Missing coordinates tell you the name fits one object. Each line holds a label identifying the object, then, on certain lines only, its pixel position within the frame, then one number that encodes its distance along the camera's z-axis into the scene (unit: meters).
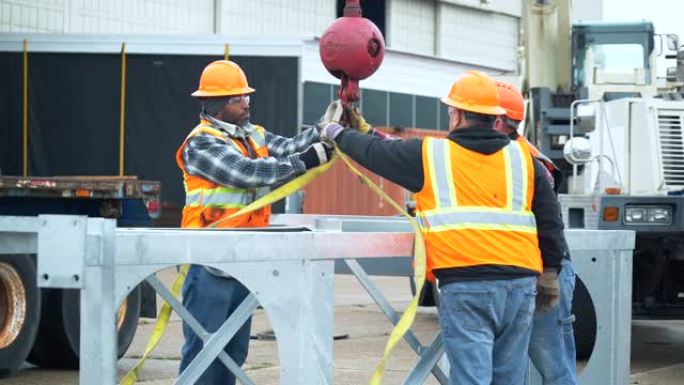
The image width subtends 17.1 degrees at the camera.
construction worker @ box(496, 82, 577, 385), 11.65
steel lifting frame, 8.07
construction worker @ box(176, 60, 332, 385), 11.34
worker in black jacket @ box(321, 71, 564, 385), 9.66
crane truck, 18.52
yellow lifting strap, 9.92
